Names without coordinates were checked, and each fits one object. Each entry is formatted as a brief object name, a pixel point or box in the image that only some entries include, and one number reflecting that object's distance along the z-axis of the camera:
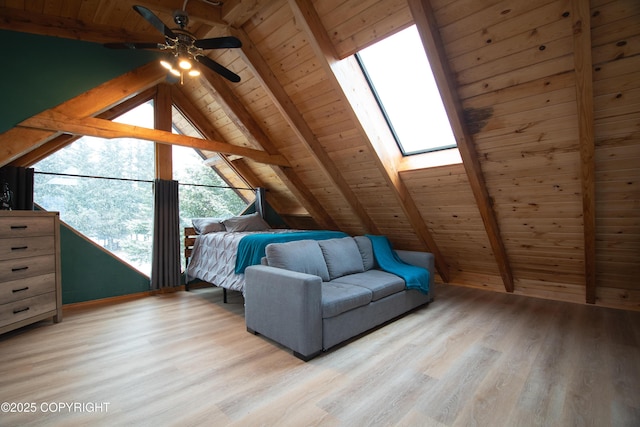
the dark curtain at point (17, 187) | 2.89
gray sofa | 2.24
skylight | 2.74
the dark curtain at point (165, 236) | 3.98
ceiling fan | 2.09
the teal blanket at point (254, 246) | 3.23
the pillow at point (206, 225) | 4.36
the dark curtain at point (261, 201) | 5.20
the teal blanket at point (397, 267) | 3.23
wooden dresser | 2.50
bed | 3.33
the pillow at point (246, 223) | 4.58
